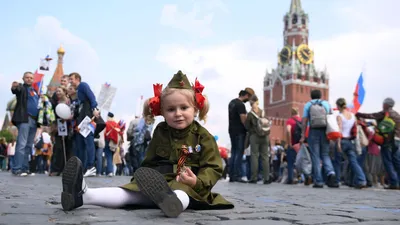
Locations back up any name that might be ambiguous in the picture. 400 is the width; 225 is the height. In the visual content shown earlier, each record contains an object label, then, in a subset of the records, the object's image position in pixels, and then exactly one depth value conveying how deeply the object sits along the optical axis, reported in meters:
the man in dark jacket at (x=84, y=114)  7.77
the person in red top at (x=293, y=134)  10.08
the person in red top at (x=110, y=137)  11.95
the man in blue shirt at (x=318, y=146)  8.07
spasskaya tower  95.31
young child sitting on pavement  2.72
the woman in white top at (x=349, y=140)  8.16
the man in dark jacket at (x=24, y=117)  7.83
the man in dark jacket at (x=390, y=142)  8.44
